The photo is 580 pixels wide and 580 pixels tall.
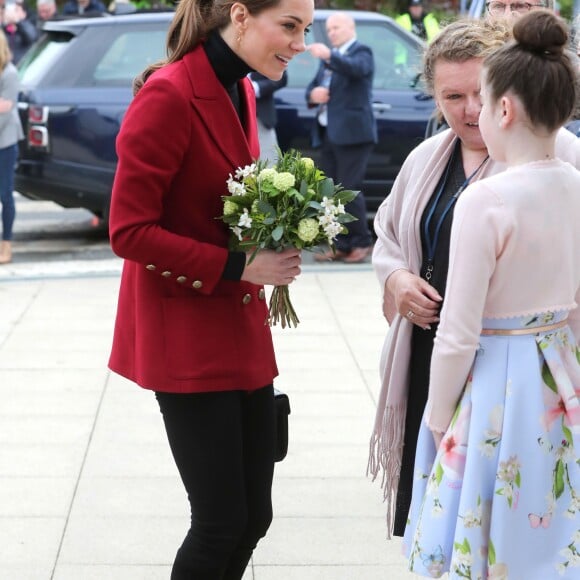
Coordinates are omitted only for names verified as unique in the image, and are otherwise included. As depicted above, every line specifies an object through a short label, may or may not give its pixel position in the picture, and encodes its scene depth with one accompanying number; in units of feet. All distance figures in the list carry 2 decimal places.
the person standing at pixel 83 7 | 87.85
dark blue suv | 53.82
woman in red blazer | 15.76
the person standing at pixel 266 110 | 50.09
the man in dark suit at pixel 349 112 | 50.09
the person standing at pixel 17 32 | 88.88
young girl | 14.66
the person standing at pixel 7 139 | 50.82
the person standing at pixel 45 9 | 90.42
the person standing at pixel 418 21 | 61.44
